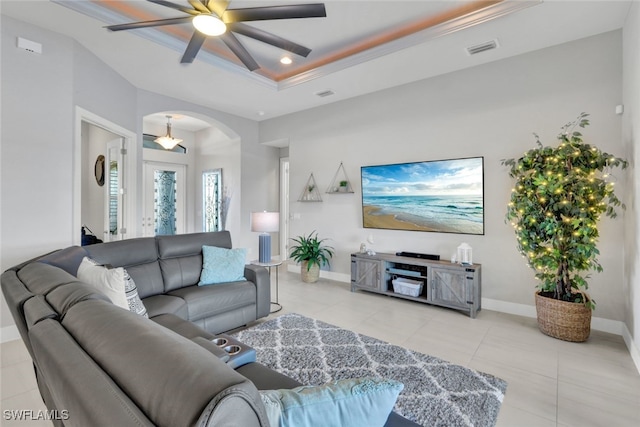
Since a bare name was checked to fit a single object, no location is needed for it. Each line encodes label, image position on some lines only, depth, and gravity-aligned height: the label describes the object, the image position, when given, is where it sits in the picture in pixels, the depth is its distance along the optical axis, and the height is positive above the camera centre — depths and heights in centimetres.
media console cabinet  356 -85
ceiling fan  222 +150
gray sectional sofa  56 -35
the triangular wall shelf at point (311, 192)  551 +37
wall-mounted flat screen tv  386 +24
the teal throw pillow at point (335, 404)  74 -49
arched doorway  694 +87
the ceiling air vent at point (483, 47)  327 +183
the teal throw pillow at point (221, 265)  320 -57
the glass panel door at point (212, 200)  720 +30
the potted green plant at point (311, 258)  506 -77
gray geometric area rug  195 -124
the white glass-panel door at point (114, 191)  453 +31
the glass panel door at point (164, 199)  707 +33
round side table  357 -61
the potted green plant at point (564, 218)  276 -5
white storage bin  397 -98
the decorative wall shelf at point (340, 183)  507 +50
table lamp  379 -18
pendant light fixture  639 +150
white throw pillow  189 -44
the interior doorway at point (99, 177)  341 +55
